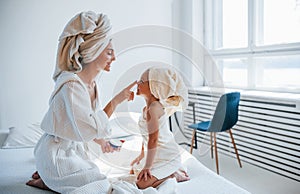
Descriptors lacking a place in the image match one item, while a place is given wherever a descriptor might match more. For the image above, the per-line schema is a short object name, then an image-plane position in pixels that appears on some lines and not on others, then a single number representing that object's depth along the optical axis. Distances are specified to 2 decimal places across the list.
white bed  1.29
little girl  1.30
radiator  2.42
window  2.71
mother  1.17
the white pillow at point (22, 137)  2.13
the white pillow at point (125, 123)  1.68
